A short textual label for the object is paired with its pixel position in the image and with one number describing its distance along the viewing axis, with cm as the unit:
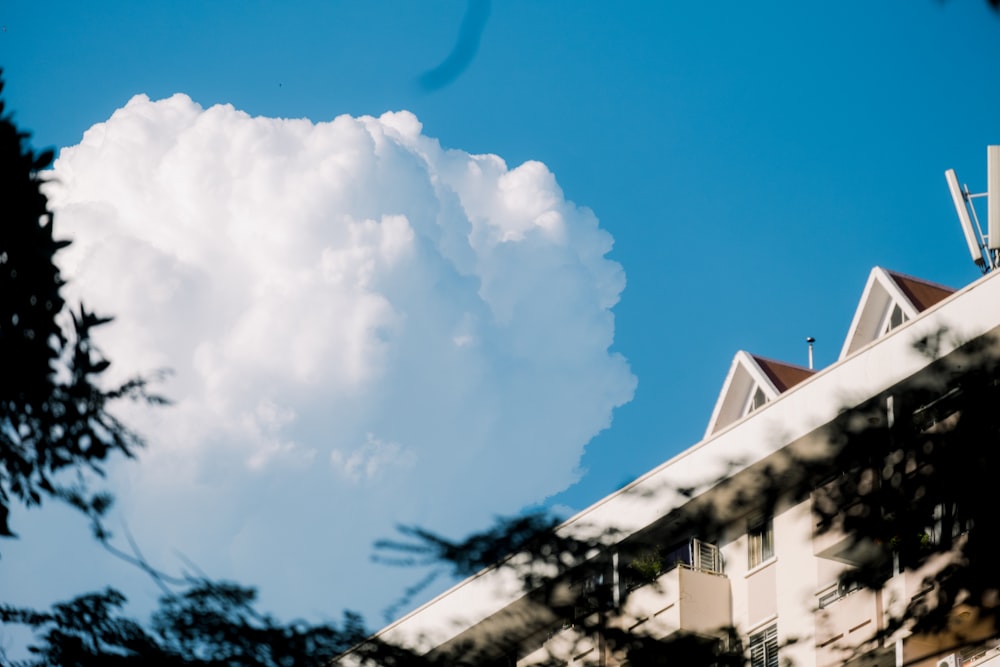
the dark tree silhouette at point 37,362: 1527
